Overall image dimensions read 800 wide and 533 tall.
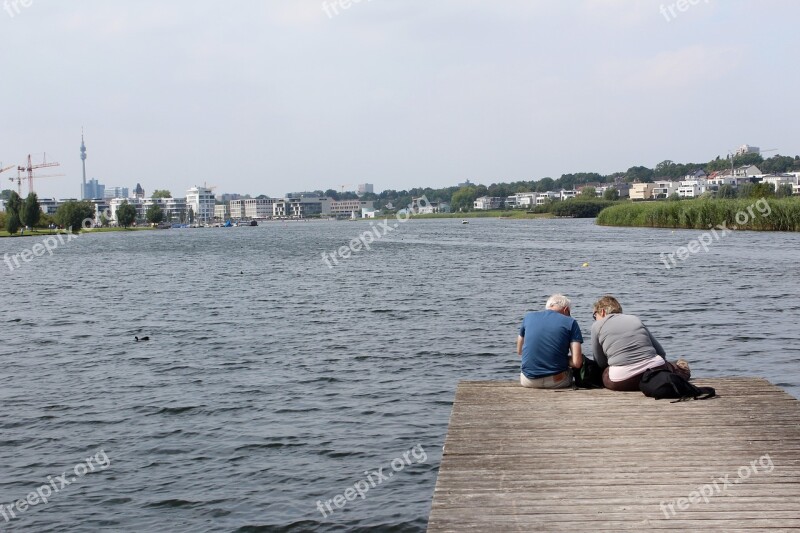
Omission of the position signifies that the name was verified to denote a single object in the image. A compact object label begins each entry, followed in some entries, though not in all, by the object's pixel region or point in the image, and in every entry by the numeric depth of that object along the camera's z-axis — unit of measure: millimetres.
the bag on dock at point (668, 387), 12672
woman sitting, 12758
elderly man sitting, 13148
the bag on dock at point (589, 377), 13609
